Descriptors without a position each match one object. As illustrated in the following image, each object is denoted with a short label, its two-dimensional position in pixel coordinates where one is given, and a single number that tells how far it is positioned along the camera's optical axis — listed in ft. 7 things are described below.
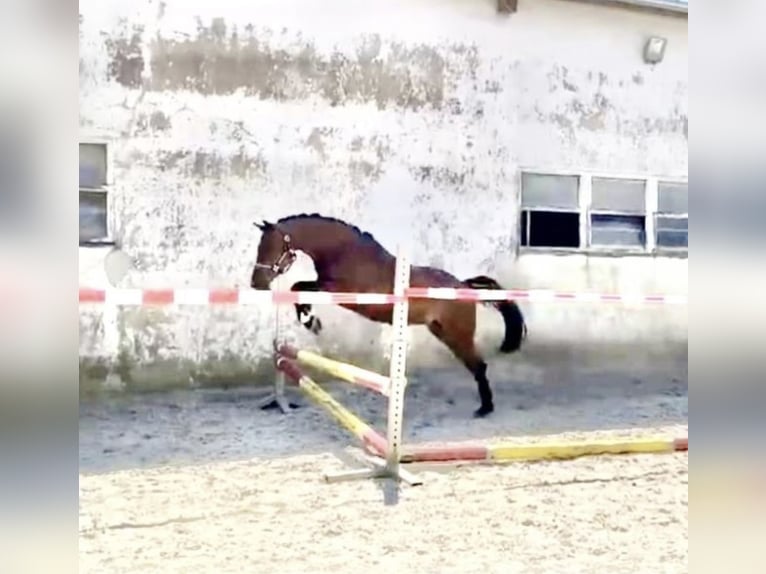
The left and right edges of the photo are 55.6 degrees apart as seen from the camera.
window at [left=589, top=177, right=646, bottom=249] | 16.69
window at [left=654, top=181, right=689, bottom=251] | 16.81
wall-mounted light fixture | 16.38
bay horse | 14.69
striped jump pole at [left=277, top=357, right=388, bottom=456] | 9.91
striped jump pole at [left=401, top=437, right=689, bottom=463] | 10.30
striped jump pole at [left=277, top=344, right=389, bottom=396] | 9.87
